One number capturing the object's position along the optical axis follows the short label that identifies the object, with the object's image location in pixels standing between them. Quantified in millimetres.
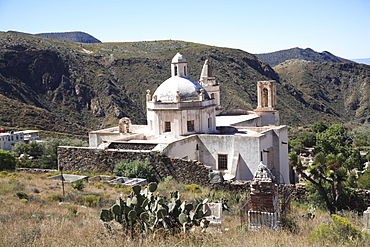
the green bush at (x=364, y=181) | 26916
